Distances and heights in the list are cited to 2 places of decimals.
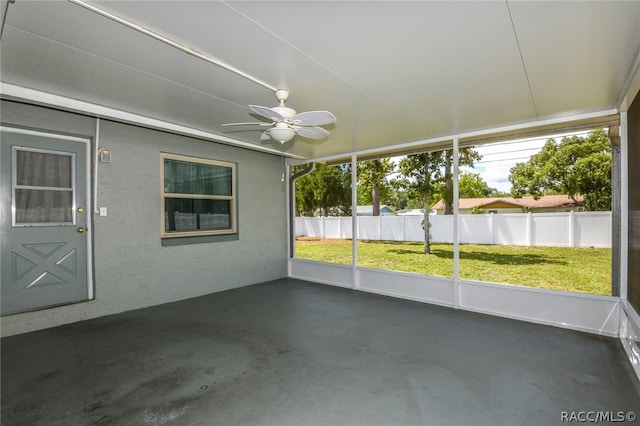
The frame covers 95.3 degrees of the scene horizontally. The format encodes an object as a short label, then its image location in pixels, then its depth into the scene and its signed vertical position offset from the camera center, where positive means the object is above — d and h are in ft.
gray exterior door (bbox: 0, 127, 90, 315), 9.98 -0.22
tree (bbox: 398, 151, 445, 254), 24.31 +3.22
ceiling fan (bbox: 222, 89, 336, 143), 8.01 +2.66
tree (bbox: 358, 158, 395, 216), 28.27 +3.88
